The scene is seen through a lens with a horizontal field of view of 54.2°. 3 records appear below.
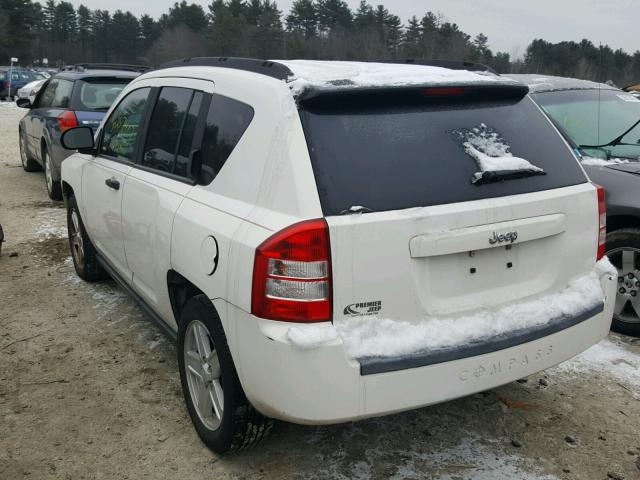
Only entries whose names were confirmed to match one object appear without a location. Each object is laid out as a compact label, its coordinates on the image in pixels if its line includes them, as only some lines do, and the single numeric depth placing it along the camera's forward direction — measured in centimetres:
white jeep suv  234
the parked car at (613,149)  423
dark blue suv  824
